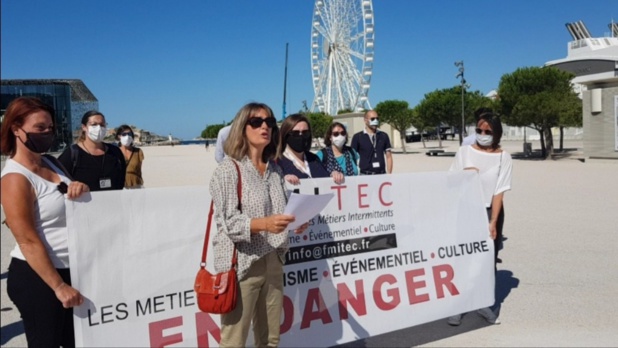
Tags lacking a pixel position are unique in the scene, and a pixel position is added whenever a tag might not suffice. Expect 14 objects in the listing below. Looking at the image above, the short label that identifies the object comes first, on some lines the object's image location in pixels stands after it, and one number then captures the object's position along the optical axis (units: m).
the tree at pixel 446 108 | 48.78
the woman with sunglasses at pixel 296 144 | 4.53
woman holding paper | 2.66
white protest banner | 3.06
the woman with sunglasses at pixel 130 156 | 7.52
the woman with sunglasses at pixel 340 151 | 5.69
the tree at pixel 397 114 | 51.31
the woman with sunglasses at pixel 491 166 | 4.64
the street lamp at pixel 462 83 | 44.92
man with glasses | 7.83
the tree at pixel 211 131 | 176.25
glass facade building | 71.12
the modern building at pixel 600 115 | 26.56
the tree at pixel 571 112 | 31.17
